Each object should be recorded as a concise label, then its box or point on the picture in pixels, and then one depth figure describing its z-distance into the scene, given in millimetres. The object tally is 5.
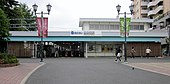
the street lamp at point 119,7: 10667
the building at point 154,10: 23992
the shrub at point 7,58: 8182
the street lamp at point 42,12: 10381
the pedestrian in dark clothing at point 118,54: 11298
